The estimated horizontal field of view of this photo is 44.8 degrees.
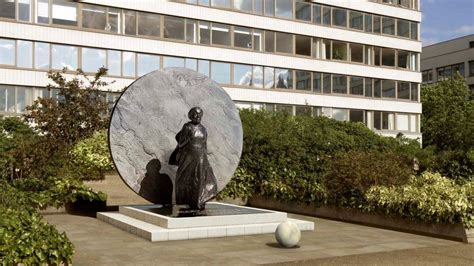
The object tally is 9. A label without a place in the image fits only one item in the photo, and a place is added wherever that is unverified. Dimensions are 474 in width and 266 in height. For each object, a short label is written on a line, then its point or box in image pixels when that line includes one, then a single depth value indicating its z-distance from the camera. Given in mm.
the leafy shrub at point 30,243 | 8195
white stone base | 12398
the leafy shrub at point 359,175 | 16094
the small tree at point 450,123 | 22094
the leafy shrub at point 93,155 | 26327
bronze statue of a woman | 13328
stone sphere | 11414
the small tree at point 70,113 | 28875
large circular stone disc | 14695
